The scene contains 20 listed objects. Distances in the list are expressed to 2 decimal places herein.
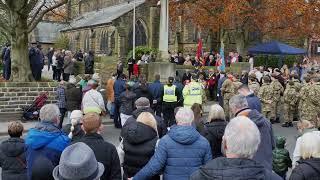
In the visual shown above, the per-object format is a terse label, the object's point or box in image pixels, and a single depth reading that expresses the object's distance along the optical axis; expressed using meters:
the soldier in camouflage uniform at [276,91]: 17.70
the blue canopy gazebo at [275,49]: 27.73
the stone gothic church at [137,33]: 47.81
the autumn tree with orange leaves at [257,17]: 35.94
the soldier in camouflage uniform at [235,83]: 16.81
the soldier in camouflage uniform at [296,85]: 17.38
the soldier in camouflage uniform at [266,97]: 17.41
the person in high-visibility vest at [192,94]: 14.71
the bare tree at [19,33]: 19.98
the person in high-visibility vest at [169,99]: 15.41
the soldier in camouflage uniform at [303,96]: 14.75
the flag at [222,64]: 24.48
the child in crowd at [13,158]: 6.65
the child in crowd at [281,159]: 7.87
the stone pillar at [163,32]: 24.47
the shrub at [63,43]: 63.94
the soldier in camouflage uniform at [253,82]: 15.12
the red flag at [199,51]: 29.18
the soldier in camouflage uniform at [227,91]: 17.06
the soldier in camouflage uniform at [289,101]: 17.44
